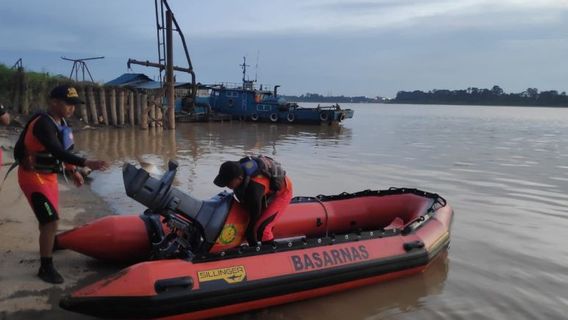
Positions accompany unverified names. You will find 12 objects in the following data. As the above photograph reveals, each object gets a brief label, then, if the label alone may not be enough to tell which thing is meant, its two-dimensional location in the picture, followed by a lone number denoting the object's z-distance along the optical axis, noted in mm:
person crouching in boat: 3990
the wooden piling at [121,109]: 19969
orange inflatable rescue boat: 3373
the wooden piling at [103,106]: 19020
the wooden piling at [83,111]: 18297
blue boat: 29312
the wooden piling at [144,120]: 19186
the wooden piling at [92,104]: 18438
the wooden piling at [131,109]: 20516
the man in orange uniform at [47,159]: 3627
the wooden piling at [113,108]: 19577
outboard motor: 3730
